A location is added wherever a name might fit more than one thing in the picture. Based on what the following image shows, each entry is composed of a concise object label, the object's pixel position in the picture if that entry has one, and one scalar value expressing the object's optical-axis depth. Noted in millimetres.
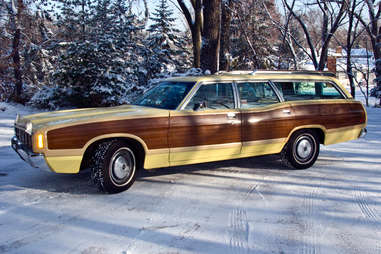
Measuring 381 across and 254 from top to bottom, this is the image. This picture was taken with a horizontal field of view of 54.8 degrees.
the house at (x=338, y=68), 47075
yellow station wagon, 4754
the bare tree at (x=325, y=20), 17406
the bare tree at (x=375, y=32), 19042
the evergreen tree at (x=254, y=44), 29484
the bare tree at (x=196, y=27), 17750
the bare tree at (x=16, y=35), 19834
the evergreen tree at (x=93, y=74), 15758
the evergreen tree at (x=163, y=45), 24375
